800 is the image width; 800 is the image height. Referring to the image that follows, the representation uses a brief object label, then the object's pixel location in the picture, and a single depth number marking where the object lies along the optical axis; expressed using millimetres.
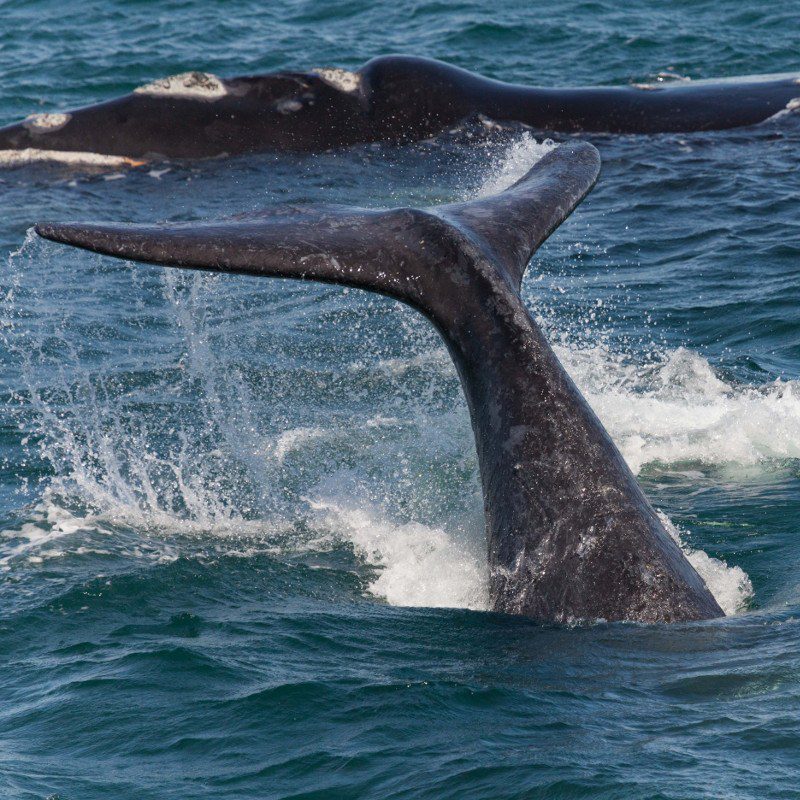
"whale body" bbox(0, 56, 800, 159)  29937
